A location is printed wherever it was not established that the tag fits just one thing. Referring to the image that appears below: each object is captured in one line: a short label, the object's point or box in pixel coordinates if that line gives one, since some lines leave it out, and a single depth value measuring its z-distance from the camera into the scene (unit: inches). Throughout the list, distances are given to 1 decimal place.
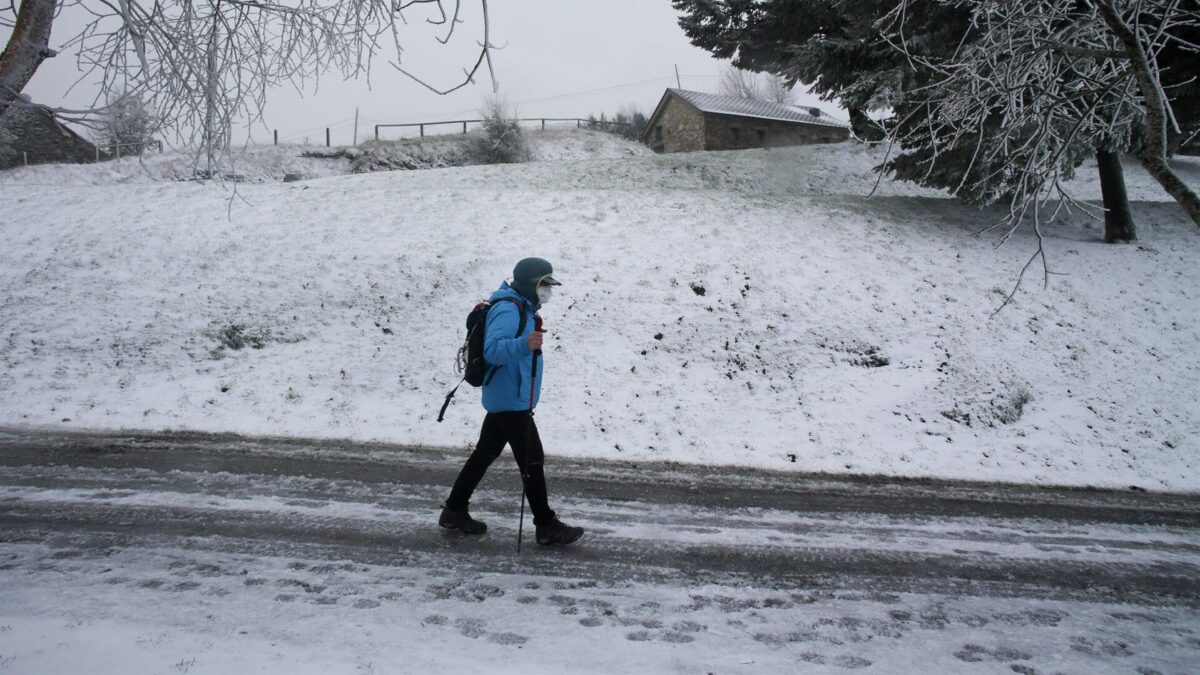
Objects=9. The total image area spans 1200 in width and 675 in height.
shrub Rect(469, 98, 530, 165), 1127.6
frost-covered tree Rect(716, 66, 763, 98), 2546.8
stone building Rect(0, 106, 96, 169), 924.0
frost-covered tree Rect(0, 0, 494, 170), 172.7
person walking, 167.0
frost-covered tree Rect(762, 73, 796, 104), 2375.5
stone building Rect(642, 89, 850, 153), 1283.2
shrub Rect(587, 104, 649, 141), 1601.9
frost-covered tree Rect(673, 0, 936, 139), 466.9
